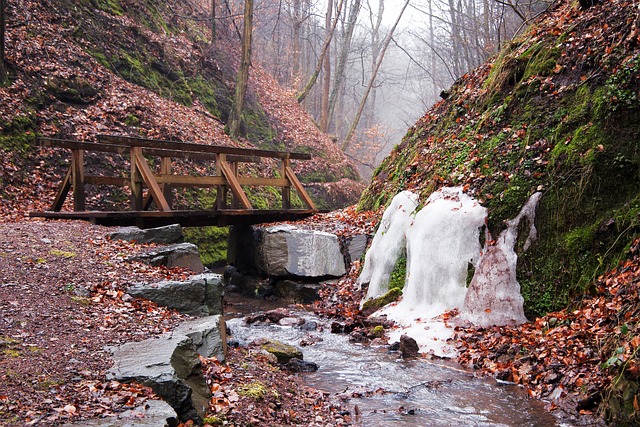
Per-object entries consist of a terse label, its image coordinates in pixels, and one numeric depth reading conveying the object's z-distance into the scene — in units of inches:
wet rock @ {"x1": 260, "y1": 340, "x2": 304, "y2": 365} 237.8
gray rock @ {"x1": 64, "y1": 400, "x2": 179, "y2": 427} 116.0
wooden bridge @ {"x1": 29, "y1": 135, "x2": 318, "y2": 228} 391.2
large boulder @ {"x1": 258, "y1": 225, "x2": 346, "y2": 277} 419.5
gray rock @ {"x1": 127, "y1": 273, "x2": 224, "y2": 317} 233.1
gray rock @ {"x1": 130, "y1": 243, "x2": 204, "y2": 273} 289.6
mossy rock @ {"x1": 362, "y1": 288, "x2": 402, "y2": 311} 325.7
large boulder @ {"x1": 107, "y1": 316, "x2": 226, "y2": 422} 139.6
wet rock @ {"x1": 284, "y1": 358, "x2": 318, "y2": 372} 231.1
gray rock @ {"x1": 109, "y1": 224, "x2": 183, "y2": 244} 334.6
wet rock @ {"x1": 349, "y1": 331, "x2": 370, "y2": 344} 280.8
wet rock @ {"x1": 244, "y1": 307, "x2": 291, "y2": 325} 334.3
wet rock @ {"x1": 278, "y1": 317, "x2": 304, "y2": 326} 323.3
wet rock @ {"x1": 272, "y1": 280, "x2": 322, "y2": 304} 409.7
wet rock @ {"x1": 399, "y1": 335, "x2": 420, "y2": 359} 246.4
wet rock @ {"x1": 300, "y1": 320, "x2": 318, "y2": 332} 310.4
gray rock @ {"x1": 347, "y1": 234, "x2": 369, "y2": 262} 416.8
